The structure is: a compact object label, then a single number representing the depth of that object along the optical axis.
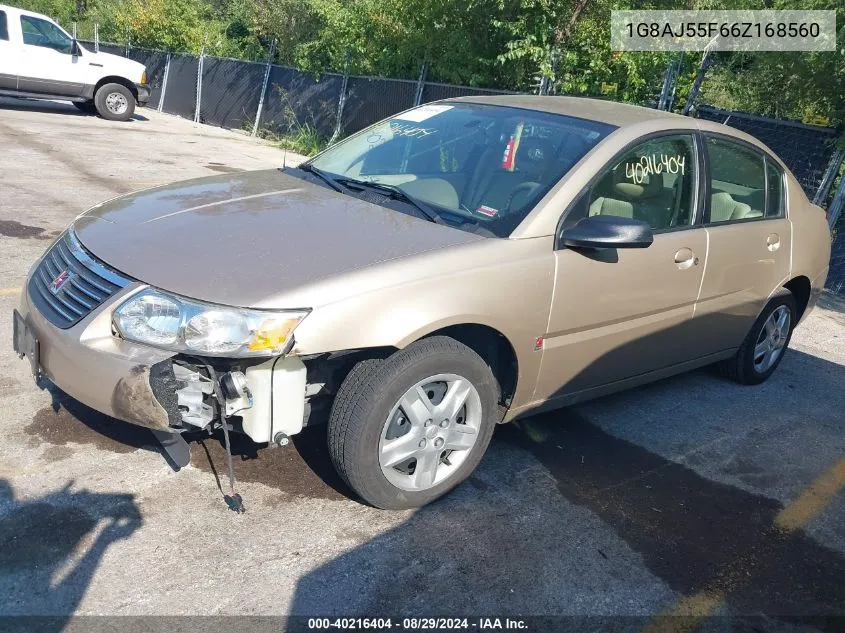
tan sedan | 2.99
